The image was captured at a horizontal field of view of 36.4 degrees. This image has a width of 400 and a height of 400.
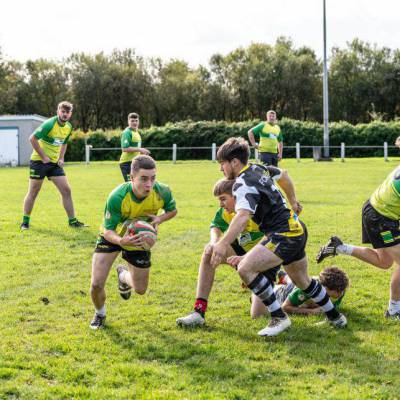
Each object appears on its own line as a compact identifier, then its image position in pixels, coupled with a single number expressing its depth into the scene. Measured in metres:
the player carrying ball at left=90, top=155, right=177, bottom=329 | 5.34
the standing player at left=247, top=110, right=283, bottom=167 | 17.11
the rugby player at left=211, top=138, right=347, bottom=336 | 5.00
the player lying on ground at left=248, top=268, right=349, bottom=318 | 5.95
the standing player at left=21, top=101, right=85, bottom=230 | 11.30
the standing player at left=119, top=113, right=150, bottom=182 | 14.84
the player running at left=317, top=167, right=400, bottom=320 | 5.75
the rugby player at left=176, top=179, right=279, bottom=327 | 5.48
